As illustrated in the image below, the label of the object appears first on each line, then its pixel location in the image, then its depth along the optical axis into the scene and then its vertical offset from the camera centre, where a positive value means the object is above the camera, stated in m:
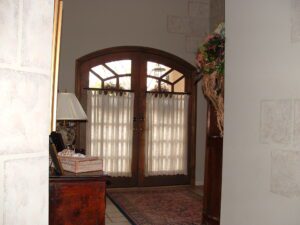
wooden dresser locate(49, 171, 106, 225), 2.16 -0.51
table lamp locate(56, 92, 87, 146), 2.90 +0.08
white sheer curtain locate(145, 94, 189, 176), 5.83 -0.26
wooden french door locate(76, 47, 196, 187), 5.56 +0.59
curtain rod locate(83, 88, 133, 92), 5.54 +0.46
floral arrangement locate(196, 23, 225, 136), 3.22 +0.50
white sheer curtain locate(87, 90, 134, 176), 5.53 -0.18
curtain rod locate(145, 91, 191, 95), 5.84 +0.46
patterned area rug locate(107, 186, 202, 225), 4.08 -1.16
